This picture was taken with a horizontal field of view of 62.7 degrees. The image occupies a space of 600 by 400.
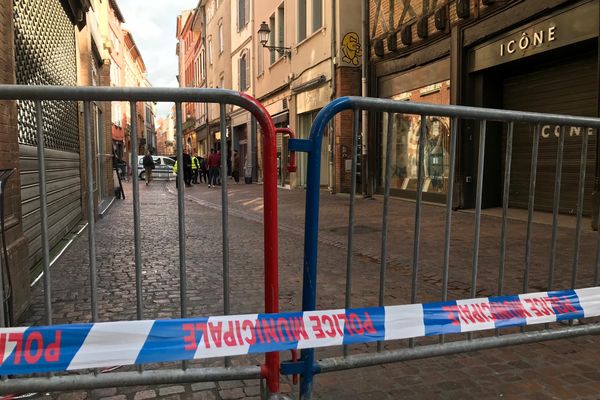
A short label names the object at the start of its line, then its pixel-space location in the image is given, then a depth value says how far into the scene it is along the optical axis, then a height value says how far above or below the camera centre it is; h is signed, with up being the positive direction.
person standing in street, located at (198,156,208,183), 27.36 -0.51
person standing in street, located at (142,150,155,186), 22.54 -0.33
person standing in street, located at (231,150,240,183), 23.97 -0.61
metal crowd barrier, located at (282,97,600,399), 2.44 -0.29
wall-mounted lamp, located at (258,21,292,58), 19.00 +4.58
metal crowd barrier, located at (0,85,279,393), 2.20 -0.32
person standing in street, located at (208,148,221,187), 21.02 -0.42
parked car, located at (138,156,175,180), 25.73 -0.52
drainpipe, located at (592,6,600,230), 7.14 -0.40
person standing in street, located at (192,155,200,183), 25.45 -0.52
